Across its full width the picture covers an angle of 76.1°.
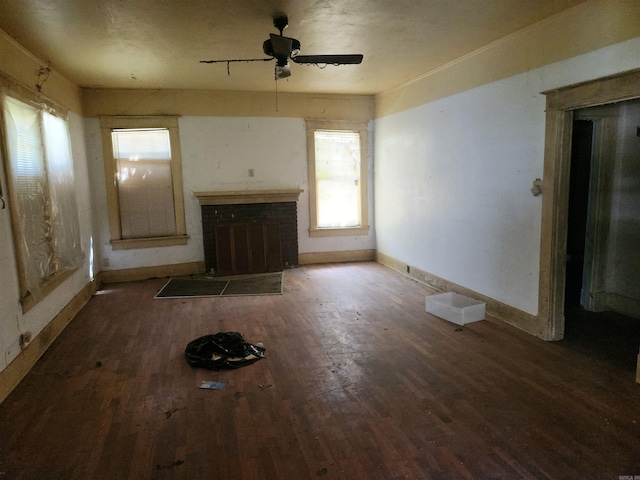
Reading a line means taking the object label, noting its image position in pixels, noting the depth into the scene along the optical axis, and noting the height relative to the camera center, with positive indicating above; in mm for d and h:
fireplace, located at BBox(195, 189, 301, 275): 6414 -702
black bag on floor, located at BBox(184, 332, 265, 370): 3348 -1431
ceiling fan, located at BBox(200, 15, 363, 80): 3332 +1095
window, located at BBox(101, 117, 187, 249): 6059 +89
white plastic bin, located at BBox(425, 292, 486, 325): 4168 -1358
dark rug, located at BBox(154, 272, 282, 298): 5488 -1439
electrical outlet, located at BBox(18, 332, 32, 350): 3282 -1220
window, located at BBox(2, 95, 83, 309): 3379 -63
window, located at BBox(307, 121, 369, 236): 6902 +53
